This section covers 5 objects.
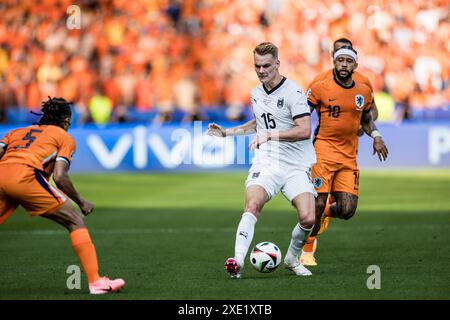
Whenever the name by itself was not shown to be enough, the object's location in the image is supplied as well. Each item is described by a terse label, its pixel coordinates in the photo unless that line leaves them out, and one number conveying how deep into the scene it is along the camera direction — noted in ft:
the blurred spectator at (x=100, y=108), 171.42
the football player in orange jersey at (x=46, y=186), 48.19
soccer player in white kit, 54.29
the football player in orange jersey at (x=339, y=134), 62.69
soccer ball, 55.06
